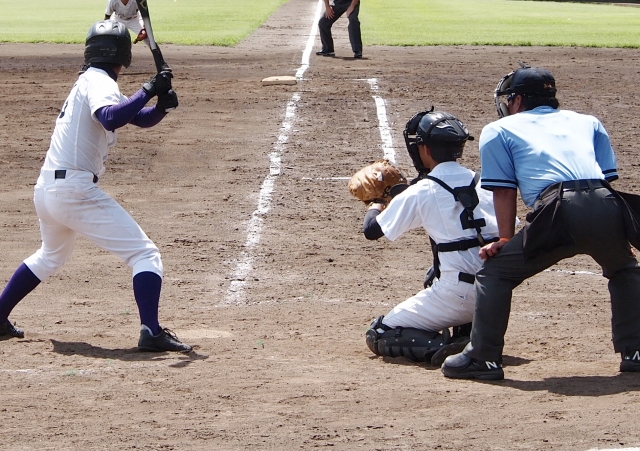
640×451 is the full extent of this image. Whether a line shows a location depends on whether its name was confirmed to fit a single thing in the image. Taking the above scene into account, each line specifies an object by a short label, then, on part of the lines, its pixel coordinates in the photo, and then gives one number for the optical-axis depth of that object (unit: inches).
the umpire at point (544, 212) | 385.1
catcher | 427.8
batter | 452.8
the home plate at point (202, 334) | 486.6
